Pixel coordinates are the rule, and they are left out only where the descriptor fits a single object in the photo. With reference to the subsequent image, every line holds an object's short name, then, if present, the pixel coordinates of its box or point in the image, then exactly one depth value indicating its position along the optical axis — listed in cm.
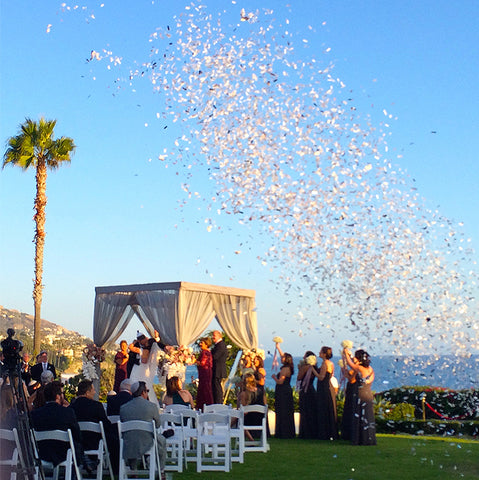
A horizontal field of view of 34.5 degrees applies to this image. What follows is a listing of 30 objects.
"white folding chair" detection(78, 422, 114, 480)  866
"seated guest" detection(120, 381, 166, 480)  879
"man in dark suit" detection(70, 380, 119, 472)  907
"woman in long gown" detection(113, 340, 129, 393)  1672
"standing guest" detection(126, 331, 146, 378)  1674
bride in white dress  1655
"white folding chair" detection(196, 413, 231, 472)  1020
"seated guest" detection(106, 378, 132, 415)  1016
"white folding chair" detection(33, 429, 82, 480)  752
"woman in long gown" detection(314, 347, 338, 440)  1482
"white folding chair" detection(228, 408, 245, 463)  1133
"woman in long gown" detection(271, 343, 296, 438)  1529
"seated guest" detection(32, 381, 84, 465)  800
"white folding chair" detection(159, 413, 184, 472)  1025
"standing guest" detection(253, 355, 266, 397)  1459
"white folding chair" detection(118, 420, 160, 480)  862
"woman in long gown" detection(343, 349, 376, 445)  1363
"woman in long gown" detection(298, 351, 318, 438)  1509
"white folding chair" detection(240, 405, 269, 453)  1173
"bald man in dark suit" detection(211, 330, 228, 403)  1631
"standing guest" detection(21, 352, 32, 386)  1279
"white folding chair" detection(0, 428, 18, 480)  691
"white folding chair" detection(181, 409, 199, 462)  1077
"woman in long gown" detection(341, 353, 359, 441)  1386
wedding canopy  1664
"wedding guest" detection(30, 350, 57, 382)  1379
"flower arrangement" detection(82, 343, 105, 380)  1762
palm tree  2608
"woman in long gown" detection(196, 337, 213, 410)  1622
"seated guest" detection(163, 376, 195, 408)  1287
